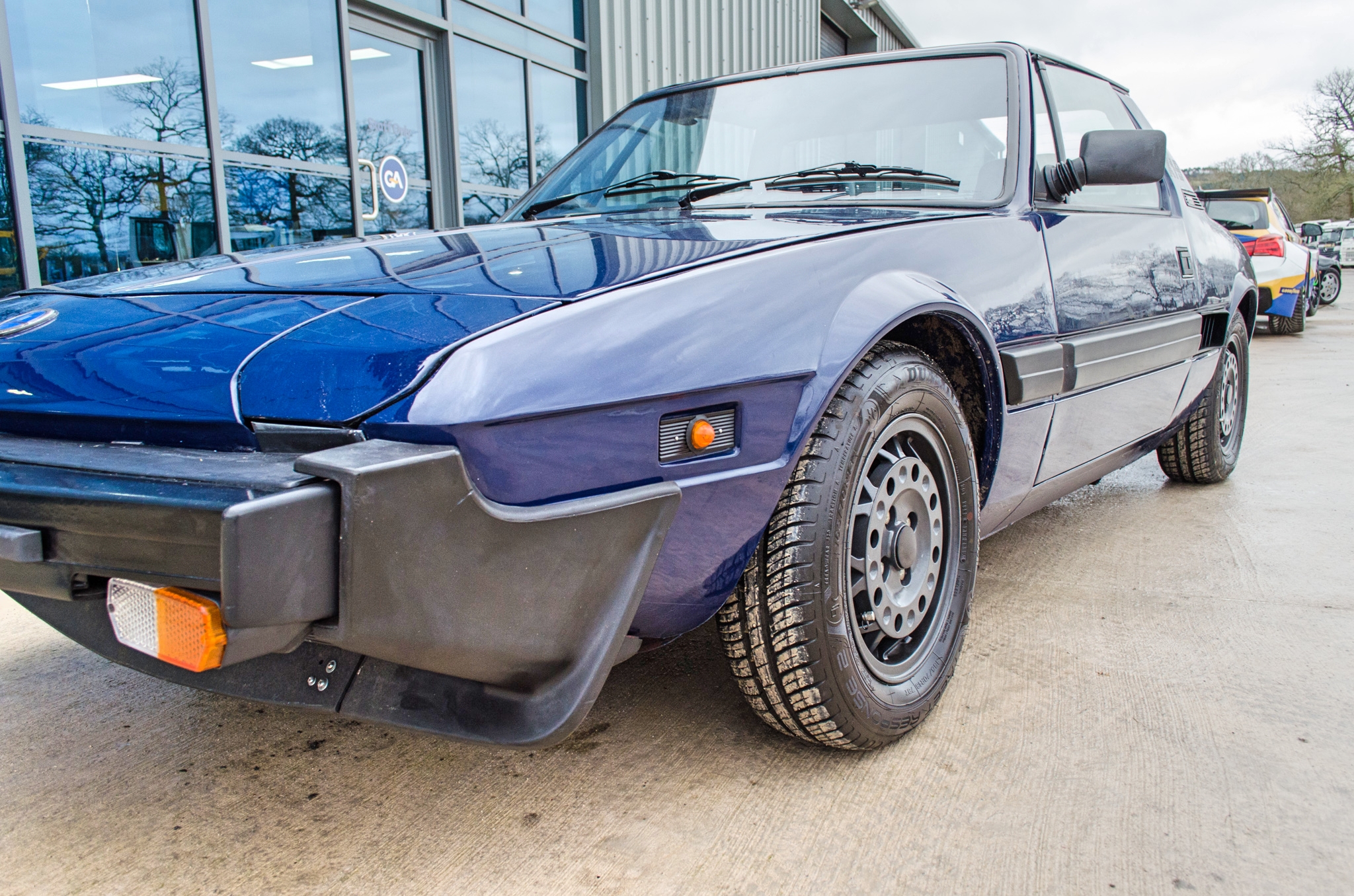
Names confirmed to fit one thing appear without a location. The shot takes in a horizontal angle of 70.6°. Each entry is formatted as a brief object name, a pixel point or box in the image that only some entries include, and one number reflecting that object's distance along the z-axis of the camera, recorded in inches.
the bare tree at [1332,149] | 1353.3
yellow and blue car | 396.8
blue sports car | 45.3
